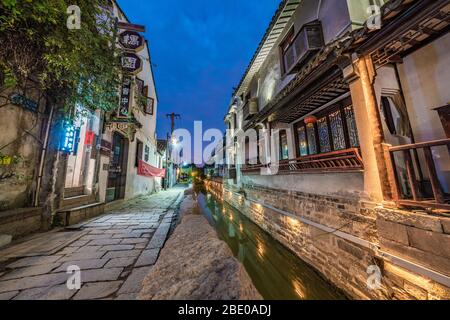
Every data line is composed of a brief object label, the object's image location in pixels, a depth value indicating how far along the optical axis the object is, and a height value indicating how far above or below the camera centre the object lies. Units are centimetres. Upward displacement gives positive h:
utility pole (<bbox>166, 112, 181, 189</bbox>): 2467 +693
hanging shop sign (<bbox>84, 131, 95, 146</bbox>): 727 +200
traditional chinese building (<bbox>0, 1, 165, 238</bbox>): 444 +96
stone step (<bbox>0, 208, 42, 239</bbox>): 399 -98
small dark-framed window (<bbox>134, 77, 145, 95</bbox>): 1190 +729
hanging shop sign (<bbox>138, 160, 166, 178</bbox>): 1274 +98
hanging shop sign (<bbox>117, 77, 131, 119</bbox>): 834 +430
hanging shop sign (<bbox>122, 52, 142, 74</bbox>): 841 +620
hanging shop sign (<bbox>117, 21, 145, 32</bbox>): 843 +817
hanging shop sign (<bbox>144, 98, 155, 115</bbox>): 1397 +656
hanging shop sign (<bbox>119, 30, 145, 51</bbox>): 855 +750
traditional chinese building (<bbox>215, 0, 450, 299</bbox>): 278 +80
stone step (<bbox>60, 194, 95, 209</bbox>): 594 -70
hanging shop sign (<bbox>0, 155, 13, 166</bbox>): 384 +61
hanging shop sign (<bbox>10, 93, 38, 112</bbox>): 442 +238
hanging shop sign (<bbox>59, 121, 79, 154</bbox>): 564 +161
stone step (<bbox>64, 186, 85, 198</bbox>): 637 -33
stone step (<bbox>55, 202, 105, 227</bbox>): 543 -112
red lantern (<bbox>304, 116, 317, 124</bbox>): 663 +237
